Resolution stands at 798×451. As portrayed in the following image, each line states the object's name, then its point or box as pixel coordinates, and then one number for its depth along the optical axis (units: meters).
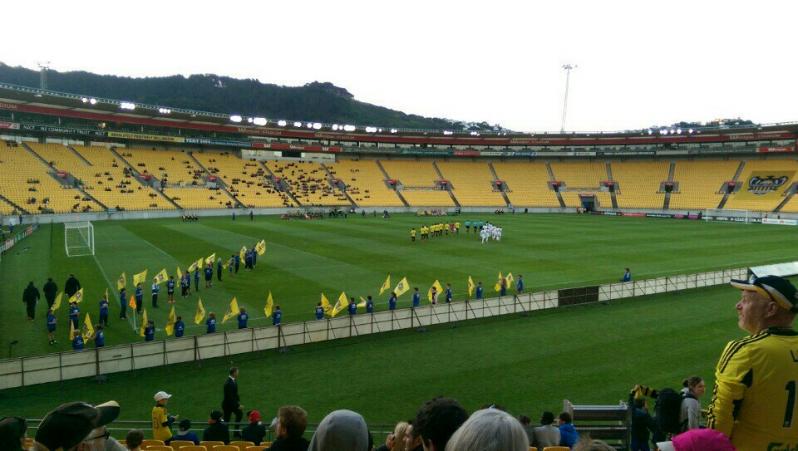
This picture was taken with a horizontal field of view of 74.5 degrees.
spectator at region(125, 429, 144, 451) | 5.43
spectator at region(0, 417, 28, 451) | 2.96
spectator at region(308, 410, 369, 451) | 2.84
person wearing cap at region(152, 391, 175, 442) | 8.70
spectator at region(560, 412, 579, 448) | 7.66
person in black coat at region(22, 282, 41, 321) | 18.55
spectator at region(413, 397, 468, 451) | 2.44
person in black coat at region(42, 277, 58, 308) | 18.97
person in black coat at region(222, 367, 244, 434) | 10.52
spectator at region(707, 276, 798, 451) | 2.71
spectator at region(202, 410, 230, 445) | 8.34
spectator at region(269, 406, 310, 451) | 3.38
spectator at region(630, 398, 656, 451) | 7.97
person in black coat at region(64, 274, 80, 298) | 20.17
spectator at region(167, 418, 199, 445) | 8.09
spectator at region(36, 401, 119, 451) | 2.56
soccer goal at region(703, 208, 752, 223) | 59.02
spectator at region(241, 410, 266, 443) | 8.24
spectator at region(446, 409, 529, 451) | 2.01
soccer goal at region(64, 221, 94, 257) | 32.68
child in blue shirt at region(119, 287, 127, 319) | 19.28
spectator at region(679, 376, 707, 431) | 5.02
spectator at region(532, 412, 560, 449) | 7.45
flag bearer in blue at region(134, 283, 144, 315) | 18.83
